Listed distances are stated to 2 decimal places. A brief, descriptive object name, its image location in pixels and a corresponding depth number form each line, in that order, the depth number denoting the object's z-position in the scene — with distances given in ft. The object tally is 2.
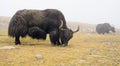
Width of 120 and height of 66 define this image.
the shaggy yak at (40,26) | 63.82
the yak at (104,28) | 139.95
